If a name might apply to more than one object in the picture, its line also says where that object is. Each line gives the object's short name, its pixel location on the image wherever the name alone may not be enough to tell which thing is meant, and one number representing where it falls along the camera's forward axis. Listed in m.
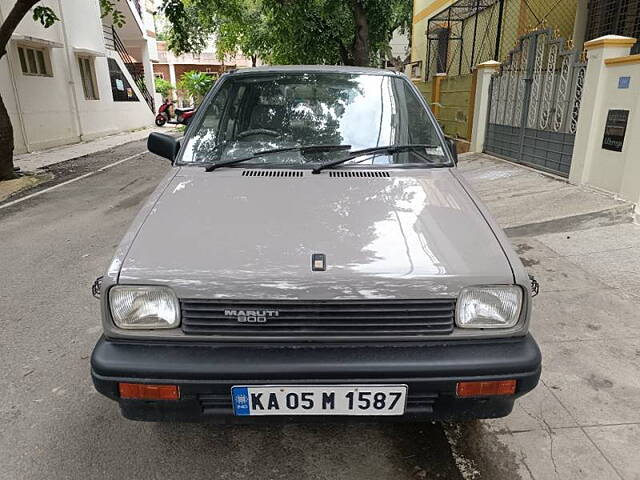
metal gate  6.45
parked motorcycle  22.16
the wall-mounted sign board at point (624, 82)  5.09
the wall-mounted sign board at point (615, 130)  5.18
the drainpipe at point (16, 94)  11.86
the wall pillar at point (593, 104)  5.43
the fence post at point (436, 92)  12.33
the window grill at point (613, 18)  8.66
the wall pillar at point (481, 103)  9.12
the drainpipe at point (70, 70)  14.92
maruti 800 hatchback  1.76
